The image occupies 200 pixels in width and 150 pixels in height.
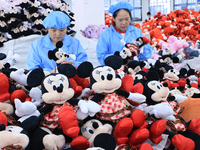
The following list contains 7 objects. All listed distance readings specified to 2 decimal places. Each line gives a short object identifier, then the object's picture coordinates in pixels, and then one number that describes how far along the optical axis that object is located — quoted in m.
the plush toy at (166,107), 0.85
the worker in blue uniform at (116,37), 1.90
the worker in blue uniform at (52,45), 1.44
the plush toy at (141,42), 1.84
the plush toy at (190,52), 2.33
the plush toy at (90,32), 3.01
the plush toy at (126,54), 1.61
